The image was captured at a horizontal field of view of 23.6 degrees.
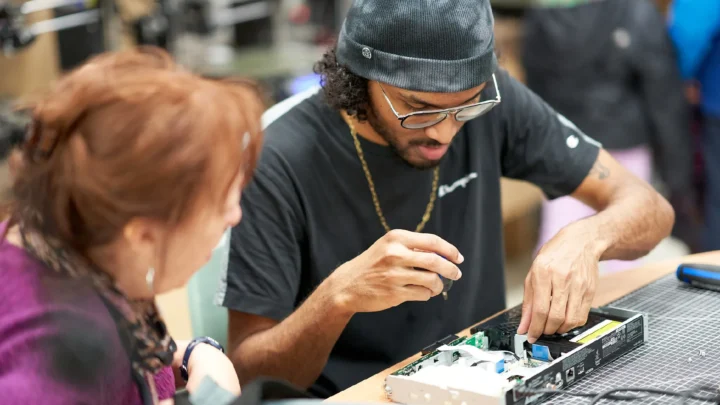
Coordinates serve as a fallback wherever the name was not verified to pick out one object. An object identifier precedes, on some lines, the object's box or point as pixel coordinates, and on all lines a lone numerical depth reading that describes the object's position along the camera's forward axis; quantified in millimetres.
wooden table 2238
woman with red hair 1843
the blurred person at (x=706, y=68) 3556
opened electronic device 2003
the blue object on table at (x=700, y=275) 2347
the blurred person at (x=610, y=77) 3650
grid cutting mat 2058
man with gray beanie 2217
